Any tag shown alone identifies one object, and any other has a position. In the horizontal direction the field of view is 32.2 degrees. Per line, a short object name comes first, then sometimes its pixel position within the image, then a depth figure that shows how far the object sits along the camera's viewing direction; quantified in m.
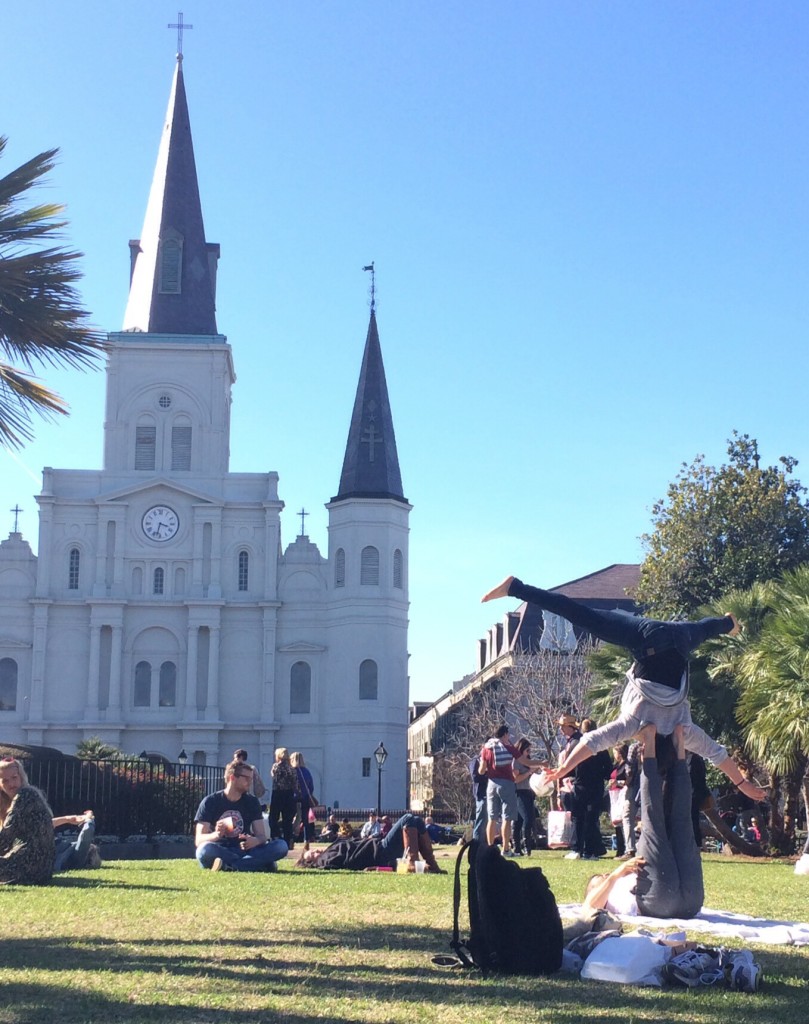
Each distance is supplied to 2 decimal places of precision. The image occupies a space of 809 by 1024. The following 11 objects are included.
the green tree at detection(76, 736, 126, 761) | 37.44
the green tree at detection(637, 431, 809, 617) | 40.50
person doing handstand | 8.30
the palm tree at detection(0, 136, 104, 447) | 10.65
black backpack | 6.76
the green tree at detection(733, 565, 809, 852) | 17.14
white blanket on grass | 7.93
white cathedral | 59.97
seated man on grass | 13.05
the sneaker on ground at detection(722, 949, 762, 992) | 6.22
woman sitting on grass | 10.48
